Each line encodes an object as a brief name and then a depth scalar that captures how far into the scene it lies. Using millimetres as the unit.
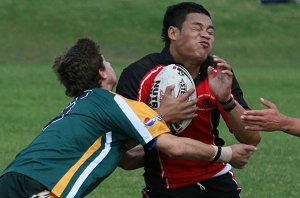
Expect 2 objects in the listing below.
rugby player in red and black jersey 12555
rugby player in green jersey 10852
